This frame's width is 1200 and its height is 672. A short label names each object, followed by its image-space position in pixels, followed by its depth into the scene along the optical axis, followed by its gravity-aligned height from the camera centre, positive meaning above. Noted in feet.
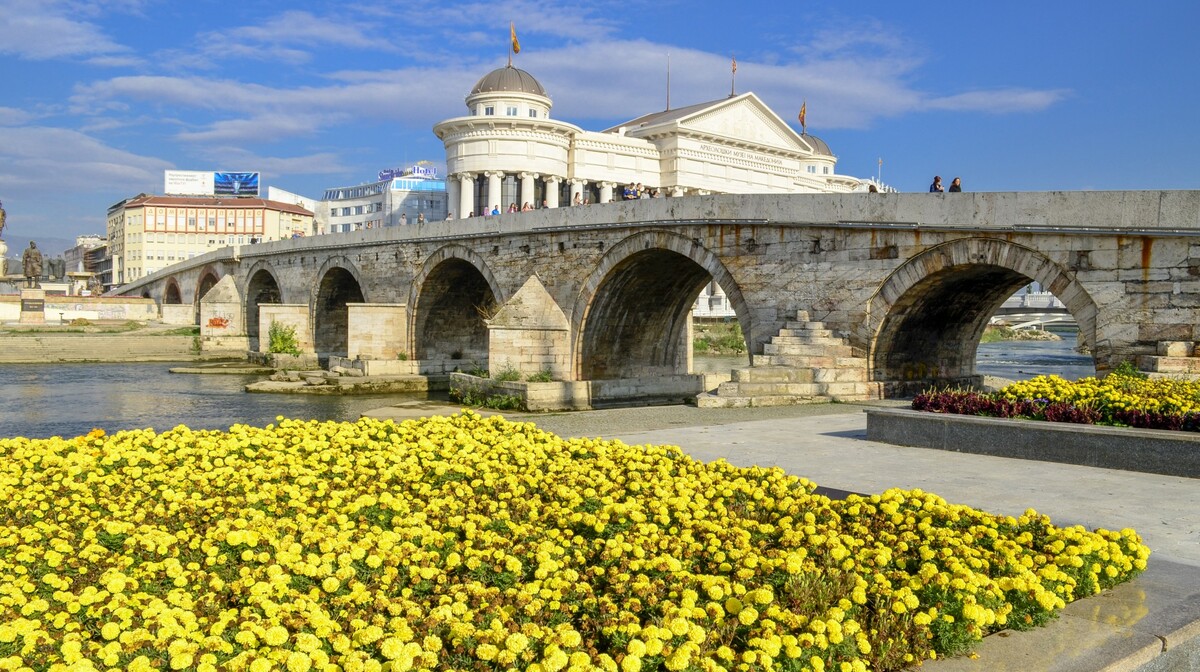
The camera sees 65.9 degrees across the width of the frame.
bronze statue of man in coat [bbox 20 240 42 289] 160.04 +9.39
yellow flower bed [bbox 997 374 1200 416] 24.74 -1.67
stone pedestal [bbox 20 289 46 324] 144.15 +1.55
